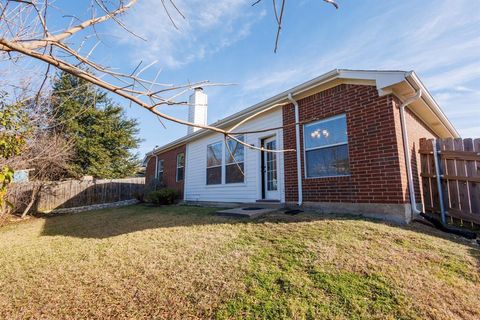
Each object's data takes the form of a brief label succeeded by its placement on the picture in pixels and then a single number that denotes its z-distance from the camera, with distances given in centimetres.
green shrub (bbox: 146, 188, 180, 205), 1073
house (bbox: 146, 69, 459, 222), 471
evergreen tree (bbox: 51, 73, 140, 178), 1812
